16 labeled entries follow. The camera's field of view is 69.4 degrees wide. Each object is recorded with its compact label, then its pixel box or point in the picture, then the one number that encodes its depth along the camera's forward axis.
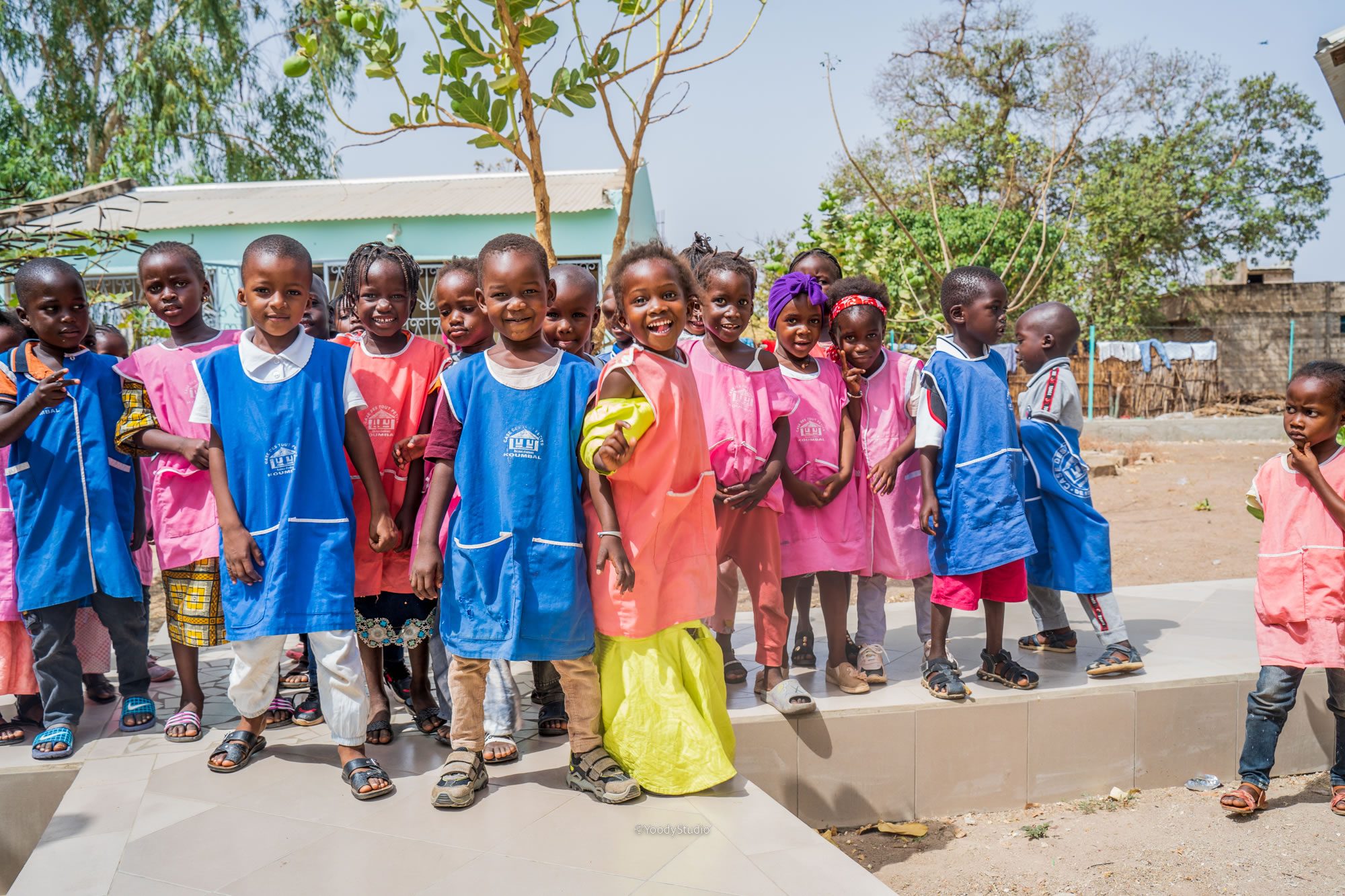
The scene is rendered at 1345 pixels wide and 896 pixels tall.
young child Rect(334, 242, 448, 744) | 3.40
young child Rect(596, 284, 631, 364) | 4.00
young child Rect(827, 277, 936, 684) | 3.95
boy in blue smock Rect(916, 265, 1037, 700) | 3.67
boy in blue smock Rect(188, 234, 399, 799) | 2.93
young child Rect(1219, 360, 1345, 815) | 3.38
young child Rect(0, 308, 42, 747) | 3.44
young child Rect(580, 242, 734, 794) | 2.84
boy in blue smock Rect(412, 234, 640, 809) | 2.79
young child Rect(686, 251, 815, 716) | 3.49
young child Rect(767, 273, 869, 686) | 3.76
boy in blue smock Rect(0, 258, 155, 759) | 3.36
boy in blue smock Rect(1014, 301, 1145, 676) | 4.07
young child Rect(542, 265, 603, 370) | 3.55
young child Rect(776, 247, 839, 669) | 4.28
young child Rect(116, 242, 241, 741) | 3.27
